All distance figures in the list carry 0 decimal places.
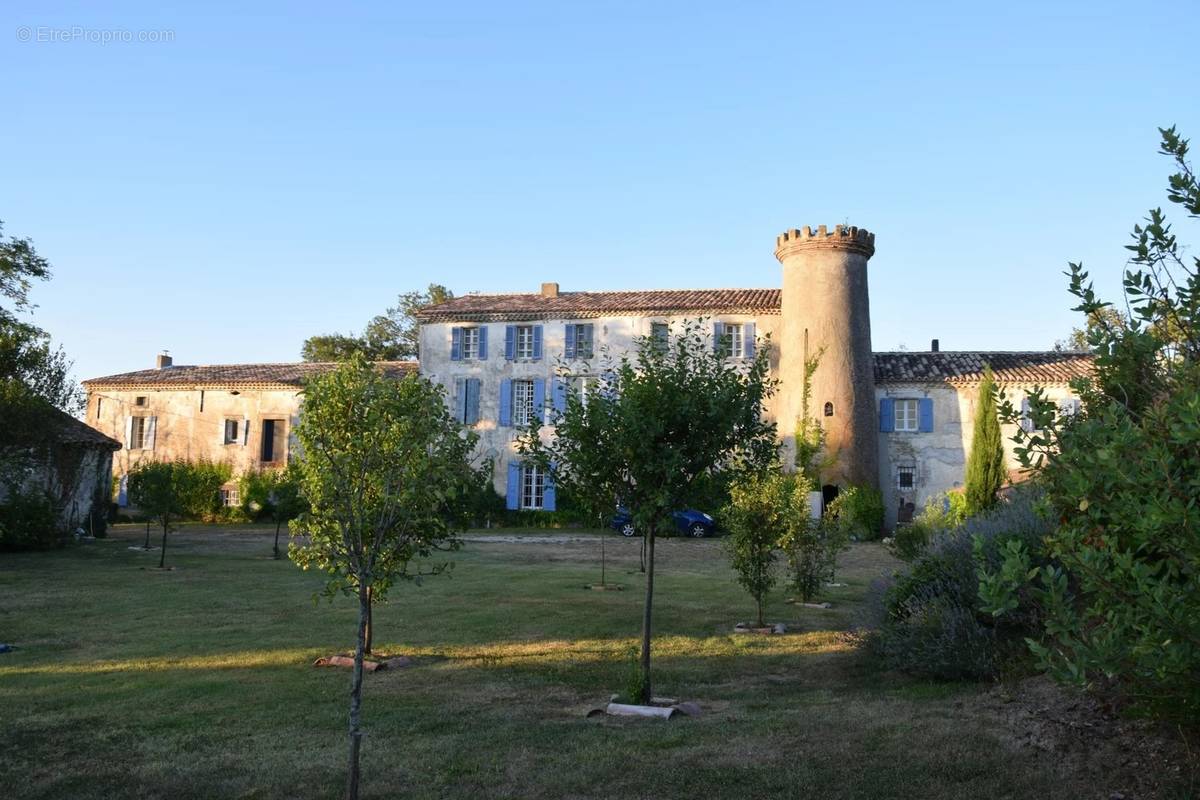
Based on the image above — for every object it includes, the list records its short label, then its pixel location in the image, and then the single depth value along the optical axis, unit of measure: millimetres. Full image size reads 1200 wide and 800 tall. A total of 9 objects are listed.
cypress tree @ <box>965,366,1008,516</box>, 28578
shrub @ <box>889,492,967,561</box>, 17147
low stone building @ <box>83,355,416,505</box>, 38625
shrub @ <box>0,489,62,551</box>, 24047
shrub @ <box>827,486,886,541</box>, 29938
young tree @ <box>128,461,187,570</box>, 22156
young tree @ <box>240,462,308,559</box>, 37062
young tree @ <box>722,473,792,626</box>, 13852
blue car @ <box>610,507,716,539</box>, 30609
